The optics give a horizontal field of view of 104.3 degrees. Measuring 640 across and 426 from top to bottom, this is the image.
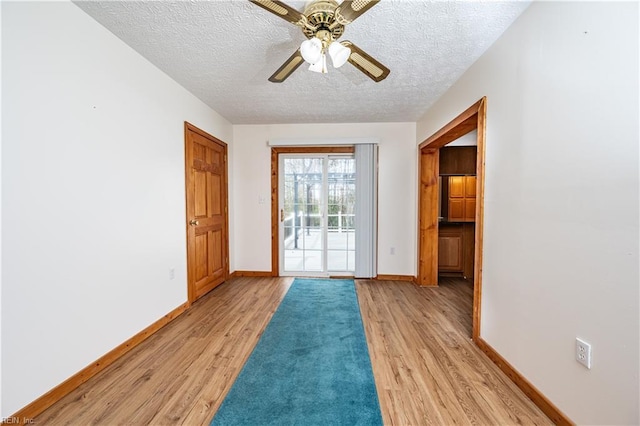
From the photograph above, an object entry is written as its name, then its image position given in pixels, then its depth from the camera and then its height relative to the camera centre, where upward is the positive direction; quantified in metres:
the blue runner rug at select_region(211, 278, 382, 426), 1.37 -1.16
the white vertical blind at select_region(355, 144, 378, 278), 3.81 -0.04
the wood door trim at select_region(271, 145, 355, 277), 3.94 +0.47
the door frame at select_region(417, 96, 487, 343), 3.52 -0.07
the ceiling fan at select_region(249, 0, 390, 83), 1.27 +1.02
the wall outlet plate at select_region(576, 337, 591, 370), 1.16 -0.70
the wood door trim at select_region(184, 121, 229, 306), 2.76 +0.03
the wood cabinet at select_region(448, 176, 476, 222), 3.93 +0.13
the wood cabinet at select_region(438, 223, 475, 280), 3.93 -0.68
